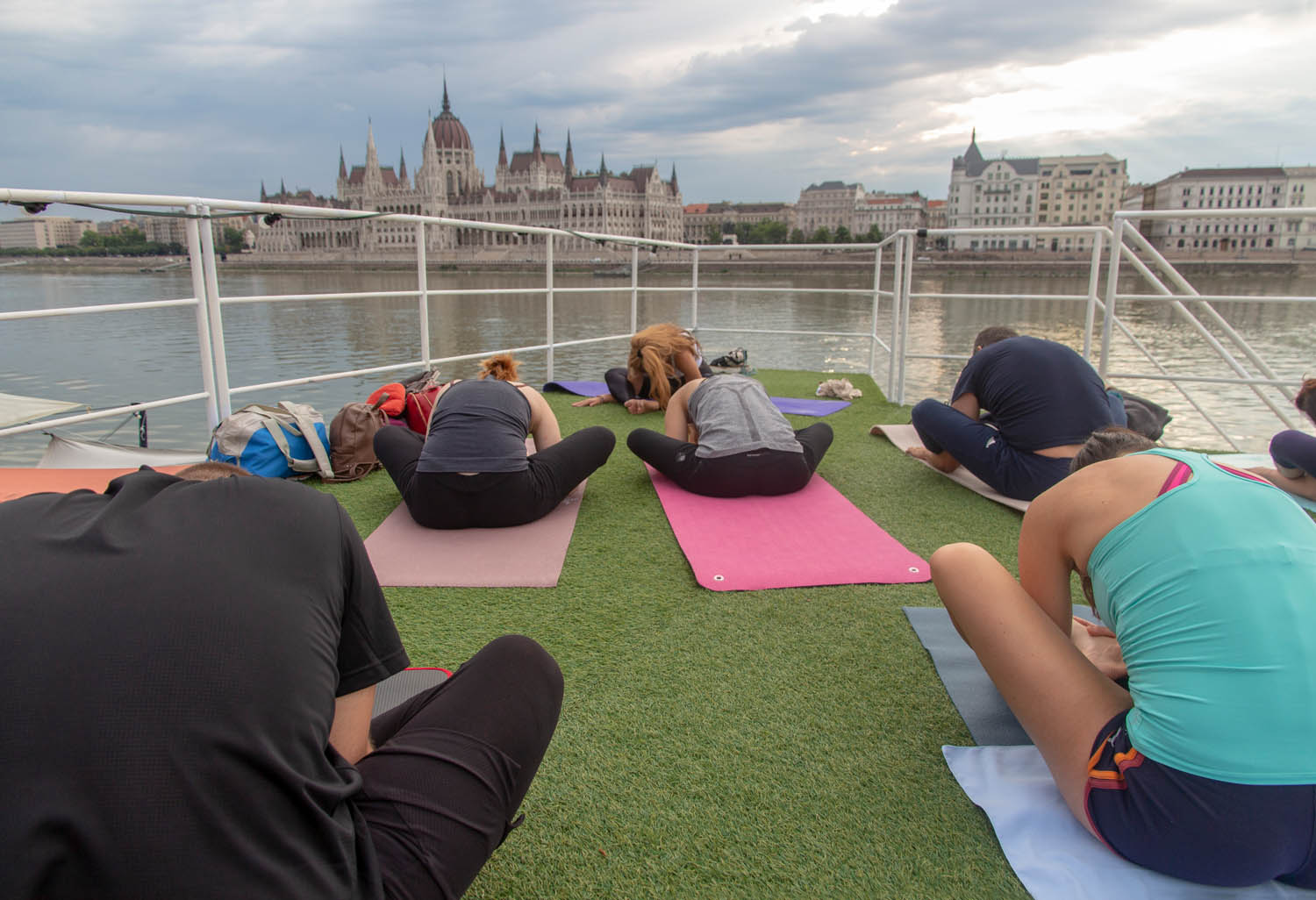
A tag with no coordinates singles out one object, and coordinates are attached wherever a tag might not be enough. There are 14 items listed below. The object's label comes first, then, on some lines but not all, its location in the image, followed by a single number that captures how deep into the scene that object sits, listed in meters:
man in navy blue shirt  3.20
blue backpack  3.46
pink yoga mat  2.54
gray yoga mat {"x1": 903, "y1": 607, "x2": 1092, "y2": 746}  1.73
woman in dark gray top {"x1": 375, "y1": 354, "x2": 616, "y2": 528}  2.86
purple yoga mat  5.52
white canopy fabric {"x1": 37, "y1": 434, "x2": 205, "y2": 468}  3.43
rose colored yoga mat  2.52
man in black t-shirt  0.73
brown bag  3.71
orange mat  3.04
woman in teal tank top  1.12
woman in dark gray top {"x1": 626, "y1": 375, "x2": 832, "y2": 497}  3.32
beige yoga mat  3.35
